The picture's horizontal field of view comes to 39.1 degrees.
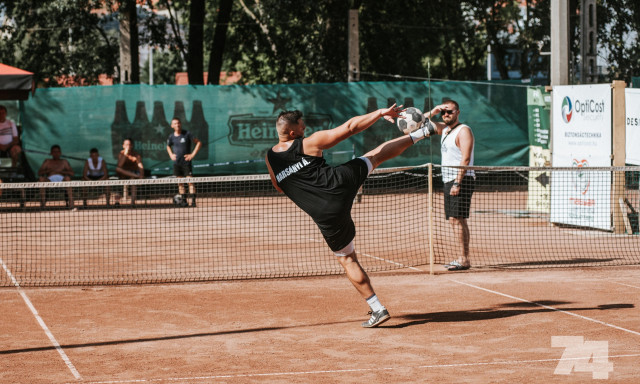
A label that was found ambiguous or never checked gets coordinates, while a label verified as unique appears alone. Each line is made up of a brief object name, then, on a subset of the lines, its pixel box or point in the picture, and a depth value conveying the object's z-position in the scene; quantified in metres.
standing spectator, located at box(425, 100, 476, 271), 10.29
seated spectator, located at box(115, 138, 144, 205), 18.97
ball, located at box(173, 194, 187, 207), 17.74
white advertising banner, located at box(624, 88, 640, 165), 12.86
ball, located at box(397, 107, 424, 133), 7.86
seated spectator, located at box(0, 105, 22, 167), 18.44
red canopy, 16.80
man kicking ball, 7.42
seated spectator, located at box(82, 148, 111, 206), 18.91
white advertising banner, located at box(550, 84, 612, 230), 13.40
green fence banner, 20.00
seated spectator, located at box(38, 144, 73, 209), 18.83
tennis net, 10.98
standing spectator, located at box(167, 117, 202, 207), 18.64
